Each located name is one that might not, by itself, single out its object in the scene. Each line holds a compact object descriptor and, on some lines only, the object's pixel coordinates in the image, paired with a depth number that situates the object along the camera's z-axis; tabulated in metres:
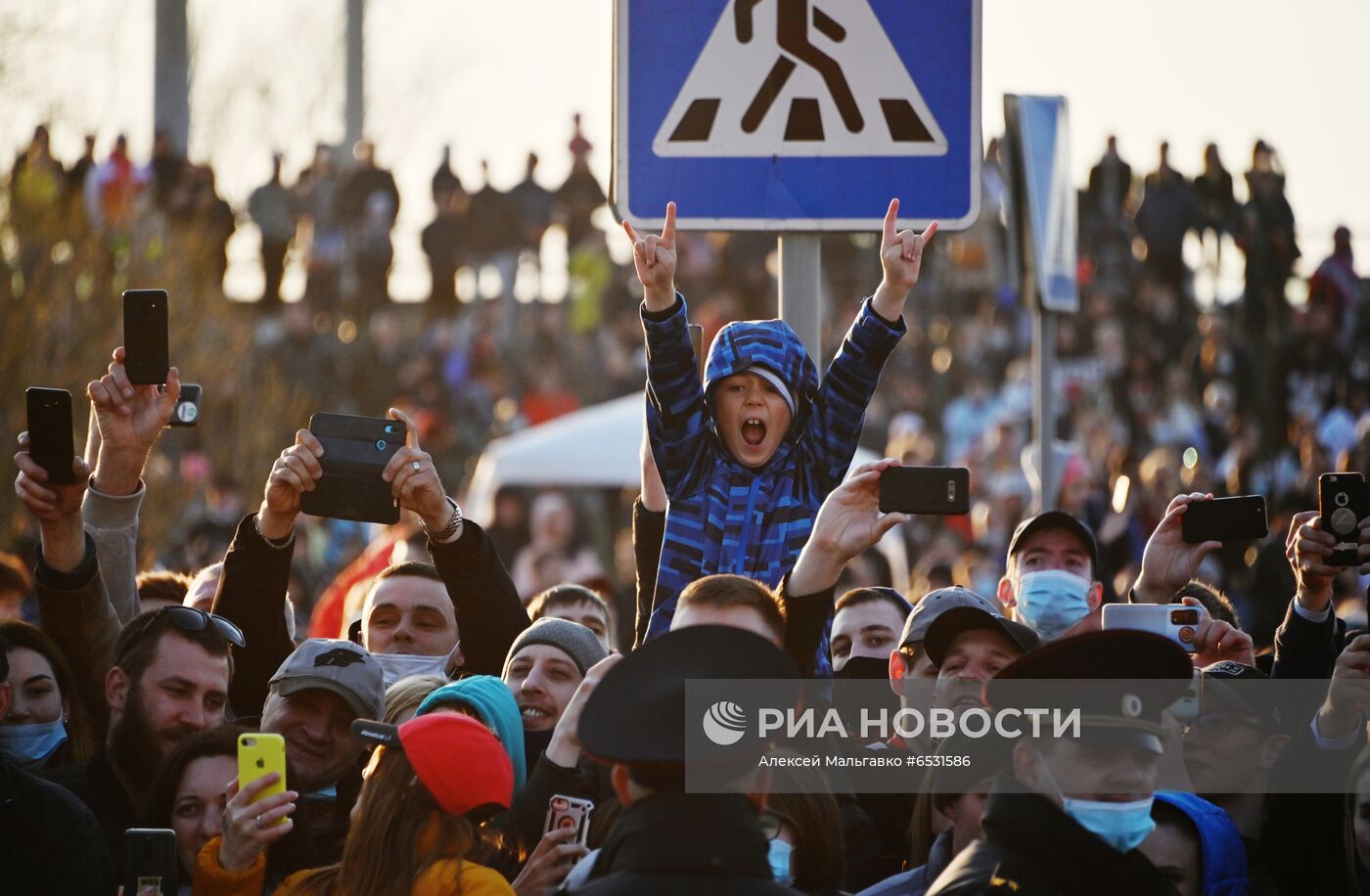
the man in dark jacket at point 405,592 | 12.67
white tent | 39.87
